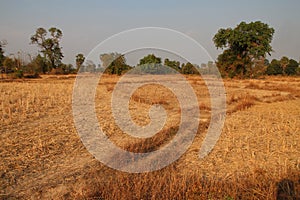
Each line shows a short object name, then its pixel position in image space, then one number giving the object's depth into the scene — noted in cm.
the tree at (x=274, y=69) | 5744
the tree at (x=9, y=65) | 3804
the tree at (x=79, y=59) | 5183
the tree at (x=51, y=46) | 5275
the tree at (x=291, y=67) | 5601
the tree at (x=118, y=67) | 3825
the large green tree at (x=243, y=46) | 3812
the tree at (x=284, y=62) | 5694
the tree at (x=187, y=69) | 4775
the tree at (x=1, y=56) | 3888
